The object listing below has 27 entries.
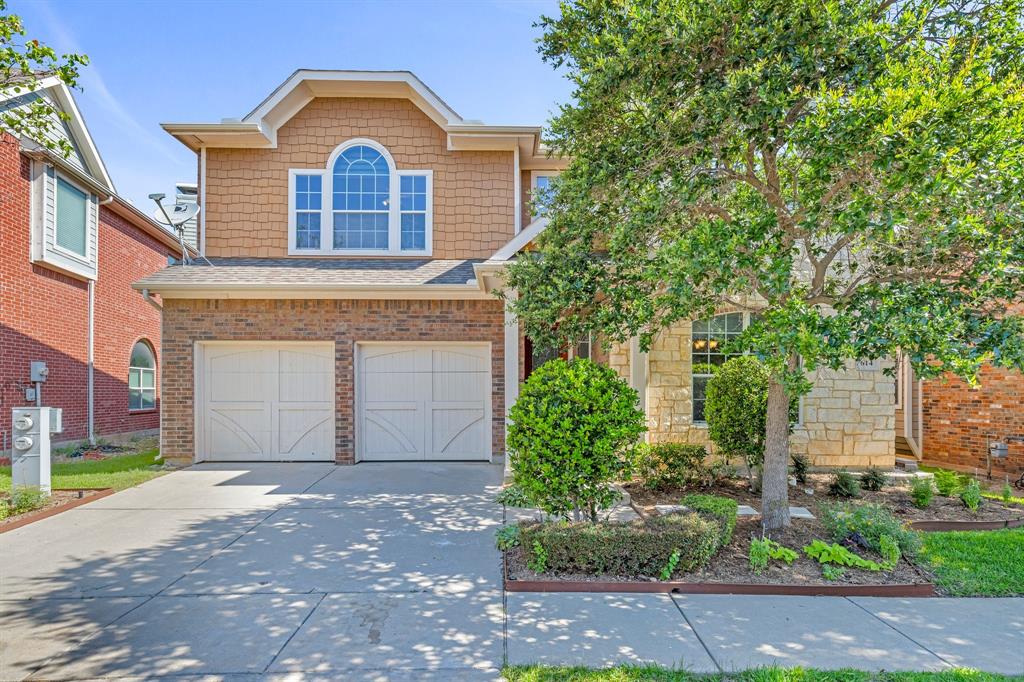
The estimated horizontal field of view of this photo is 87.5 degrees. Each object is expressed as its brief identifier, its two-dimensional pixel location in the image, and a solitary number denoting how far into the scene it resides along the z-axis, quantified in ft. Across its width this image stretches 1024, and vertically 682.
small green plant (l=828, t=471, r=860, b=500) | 23.50
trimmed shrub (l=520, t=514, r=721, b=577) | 14.76
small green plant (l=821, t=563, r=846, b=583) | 14.58
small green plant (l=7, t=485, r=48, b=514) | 20.95
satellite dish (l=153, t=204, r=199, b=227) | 33.19
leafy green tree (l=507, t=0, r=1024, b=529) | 12.66
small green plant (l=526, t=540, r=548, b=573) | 14.94
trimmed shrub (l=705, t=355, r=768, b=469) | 23.65
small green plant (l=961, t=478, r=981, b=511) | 21.18
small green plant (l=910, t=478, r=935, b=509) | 21.42
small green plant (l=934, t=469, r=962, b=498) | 23.12
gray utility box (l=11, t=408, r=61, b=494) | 22.70
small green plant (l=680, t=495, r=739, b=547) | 16.55
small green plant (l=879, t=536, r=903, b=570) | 15.21
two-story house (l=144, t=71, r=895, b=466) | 29.30
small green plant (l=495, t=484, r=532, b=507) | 17.19
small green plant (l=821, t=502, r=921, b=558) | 15.84
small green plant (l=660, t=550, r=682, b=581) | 14.47
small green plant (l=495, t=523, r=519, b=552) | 16.79
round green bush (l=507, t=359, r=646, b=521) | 15.89
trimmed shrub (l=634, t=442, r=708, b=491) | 24.70
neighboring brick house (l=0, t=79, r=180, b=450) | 34.04
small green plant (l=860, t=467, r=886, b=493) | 24.57
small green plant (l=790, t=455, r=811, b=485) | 25.72
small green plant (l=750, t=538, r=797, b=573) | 15.02
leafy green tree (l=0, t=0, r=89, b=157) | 18.90
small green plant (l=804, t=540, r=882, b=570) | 15.11
